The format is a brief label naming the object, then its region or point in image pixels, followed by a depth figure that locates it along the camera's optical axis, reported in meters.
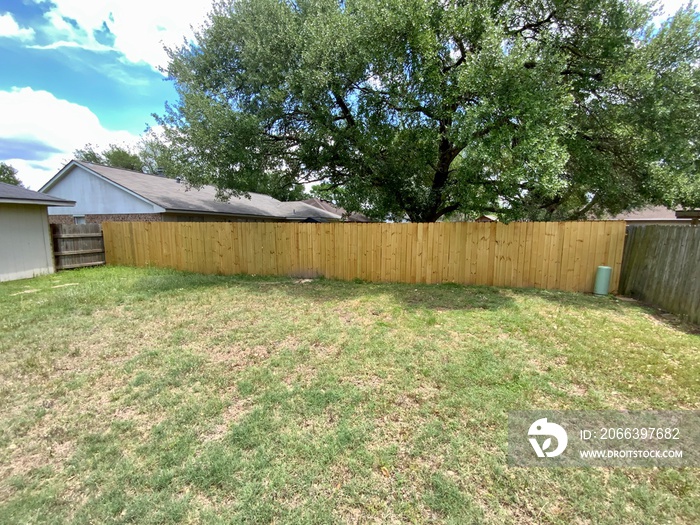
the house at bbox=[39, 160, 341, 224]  12.65
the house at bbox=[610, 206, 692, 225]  16.36
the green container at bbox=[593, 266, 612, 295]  6.45
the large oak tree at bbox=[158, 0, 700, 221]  6.12
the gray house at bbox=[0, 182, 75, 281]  8.34
